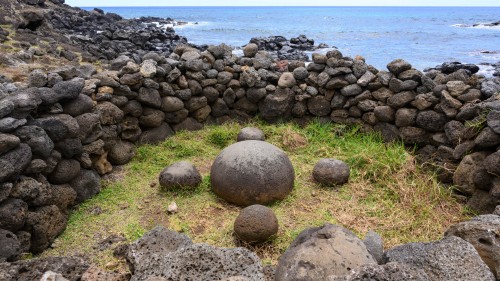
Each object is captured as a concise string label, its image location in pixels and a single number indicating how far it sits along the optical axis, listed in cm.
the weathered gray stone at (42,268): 311
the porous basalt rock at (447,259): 288
